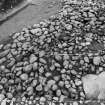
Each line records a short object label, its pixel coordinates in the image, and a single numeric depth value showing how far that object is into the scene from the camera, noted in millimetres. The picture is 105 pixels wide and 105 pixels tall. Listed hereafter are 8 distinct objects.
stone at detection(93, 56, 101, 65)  2770
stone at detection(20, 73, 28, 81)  2715
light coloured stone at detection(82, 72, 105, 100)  2564
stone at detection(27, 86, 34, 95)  2600
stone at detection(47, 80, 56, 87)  2635
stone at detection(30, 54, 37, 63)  2840
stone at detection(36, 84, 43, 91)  2609
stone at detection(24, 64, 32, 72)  2770
